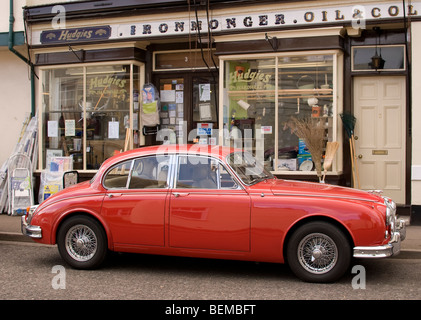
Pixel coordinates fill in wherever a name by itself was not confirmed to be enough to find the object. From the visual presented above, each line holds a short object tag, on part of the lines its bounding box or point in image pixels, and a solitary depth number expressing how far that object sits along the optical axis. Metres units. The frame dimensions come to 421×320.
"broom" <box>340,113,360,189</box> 9.95
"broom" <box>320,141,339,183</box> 9.61
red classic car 5.91
